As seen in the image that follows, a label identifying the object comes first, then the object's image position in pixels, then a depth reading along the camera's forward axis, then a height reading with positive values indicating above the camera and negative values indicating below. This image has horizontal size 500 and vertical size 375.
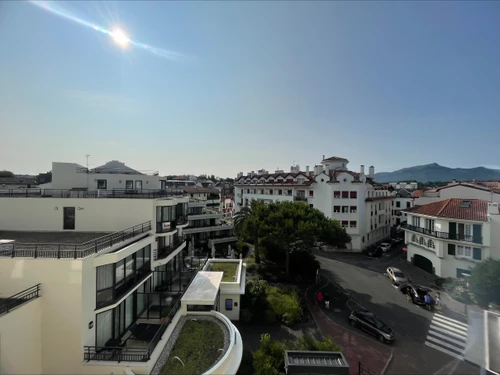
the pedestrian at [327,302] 18.84 -8.73
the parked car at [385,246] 35.04 -8.34
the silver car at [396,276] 23.39 -8.57
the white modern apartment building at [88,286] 8.84 -4.10
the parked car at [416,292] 19.23 -8.48
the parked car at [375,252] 32.99 -8.75
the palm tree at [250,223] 26.38 -4.04
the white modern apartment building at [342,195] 35.41 -1.08
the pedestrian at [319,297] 19.75 -8.80
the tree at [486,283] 17.06 -6.68
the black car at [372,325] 14.66 -8.57
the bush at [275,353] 10.32 -7.44
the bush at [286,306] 16.78 -8.48
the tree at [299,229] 22.73 -3.90
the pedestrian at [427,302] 18.67 -8.53
